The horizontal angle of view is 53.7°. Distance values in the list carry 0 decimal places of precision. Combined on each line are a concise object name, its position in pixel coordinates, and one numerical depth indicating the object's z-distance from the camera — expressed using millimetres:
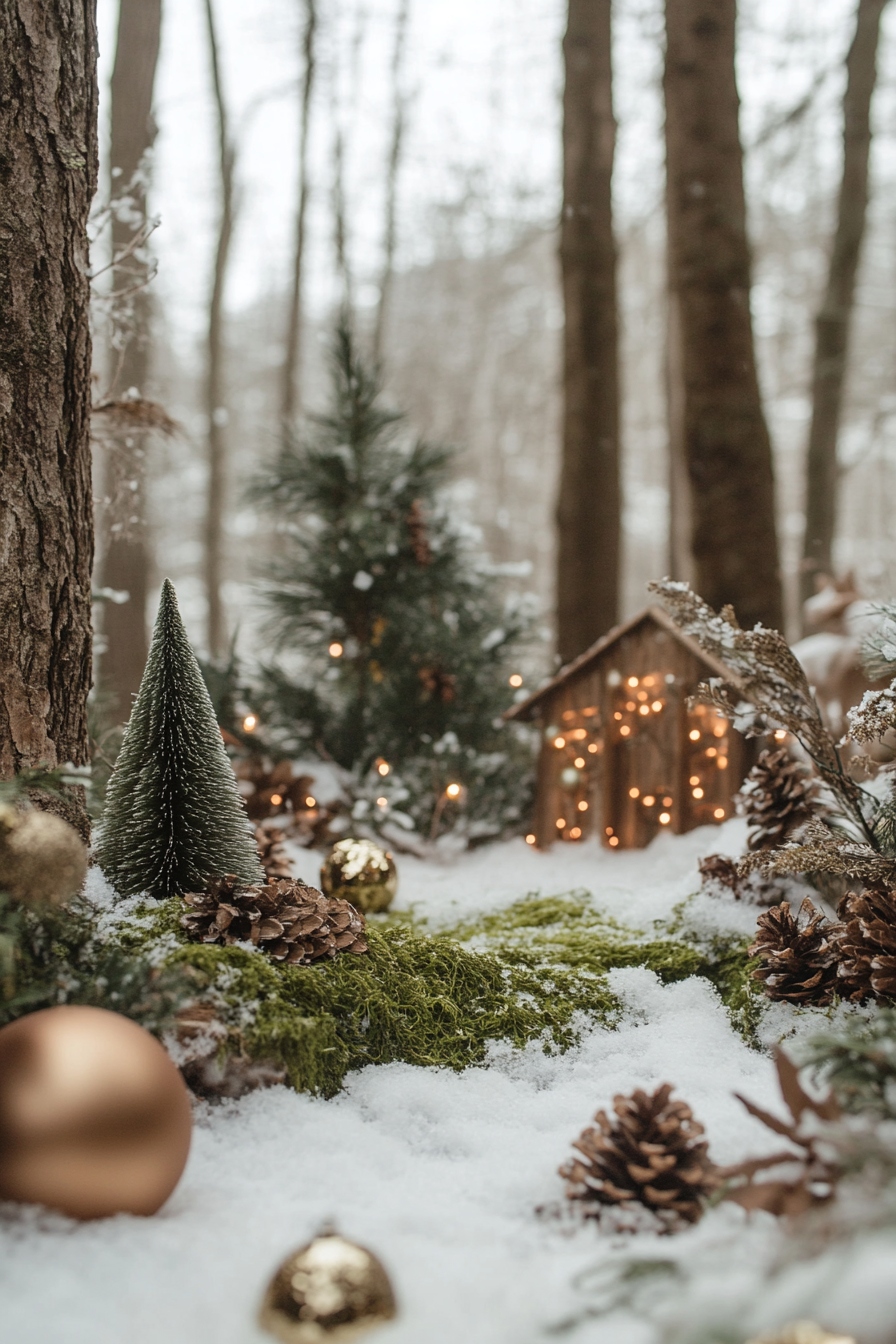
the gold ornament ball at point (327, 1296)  1143
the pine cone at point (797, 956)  2023
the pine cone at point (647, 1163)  1413
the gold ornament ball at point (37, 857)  1559
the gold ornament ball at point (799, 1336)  1045
